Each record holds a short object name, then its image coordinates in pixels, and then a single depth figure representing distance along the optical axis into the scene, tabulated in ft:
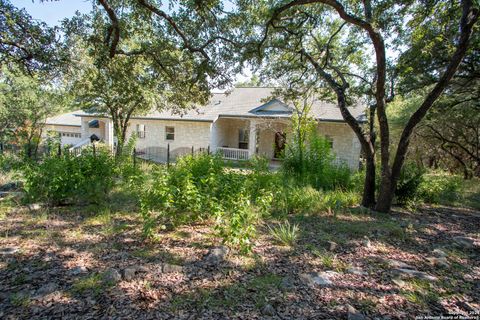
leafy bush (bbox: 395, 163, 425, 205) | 20.49
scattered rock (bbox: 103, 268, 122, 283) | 8.57
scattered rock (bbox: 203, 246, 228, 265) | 10.27
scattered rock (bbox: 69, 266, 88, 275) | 8.99
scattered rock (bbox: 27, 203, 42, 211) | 15.87
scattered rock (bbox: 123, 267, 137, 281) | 8.72
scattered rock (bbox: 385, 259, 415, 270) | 10.40
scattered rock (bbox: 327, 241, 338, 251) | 11.94
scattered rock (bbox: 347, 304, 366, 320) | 7.09
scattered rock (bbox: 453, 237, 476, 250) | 13.15
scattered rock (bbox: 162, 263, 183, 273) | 9.34
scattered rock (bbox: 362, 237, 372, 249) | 12.37
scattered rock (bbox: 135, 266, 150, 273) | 9.15
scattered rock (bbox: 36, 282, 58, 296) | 7.77
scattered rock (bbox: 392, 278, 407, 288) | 8.89
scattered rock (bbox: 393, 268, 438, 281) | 9.48
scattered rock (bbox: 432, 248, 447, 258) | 11.75
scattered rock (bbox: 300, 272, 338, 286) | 8.95
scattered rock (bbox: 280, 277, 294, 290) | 8.69
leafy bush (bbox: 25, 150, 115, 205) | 15.15
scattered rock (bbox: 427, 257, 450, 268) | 10.76
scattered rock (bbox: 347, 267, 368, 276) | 9.68
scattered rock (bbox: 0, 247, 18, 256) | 10.12
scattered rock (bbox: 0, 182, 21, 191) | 20.93
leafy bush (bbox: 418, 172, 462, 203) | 22.74
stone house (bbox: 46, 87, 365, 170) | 49.96
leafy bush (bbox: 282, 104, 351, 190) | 24.28
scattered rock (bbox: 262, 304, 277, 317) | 7.34
